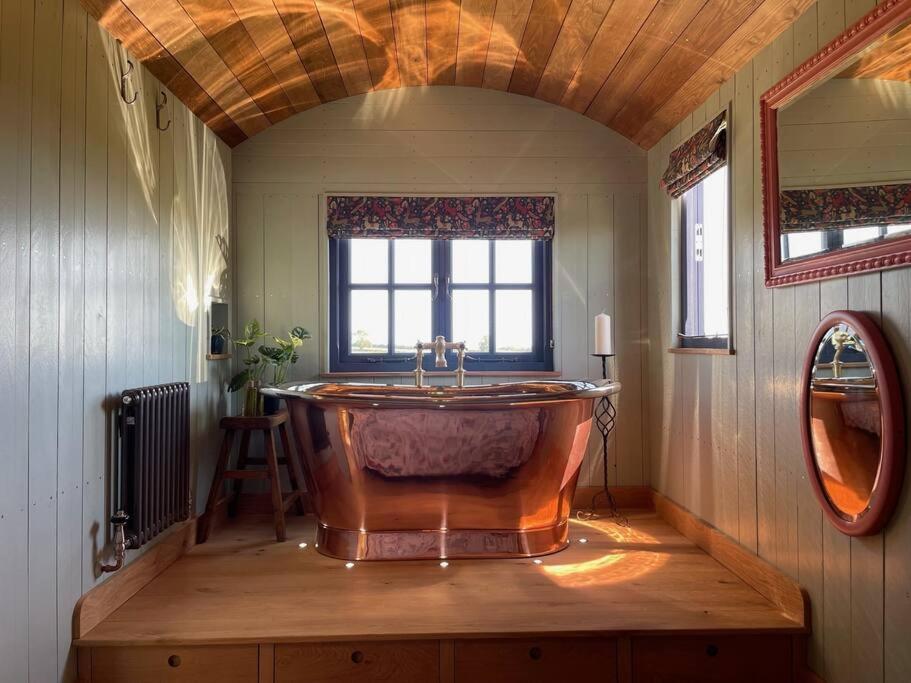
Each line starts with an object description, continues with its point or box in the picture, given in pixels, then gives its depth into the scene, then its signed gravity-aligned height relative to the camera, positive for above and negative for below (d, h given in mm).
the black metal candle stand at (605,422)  3615 -387
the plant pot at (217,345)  3497 +28
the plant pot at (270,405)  3443 -266
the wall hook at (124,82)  2414 +917
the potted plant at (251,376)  3375 -126
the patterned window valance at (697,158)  2781 +815
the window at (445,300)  3863 +276
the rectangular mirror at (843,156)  1717 +538
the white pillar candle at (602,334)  3387 +76
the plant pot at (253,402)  3371 -245
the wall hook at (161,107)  2727 +945
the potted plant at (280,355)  3436 -22
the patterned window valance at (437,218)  3746 +702
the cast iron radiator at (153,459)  2357 -387
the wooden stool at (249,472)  3166 -546
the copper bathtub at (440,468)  2650 -452
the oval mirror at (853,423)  1711 -194
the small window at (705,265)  2997 +384
